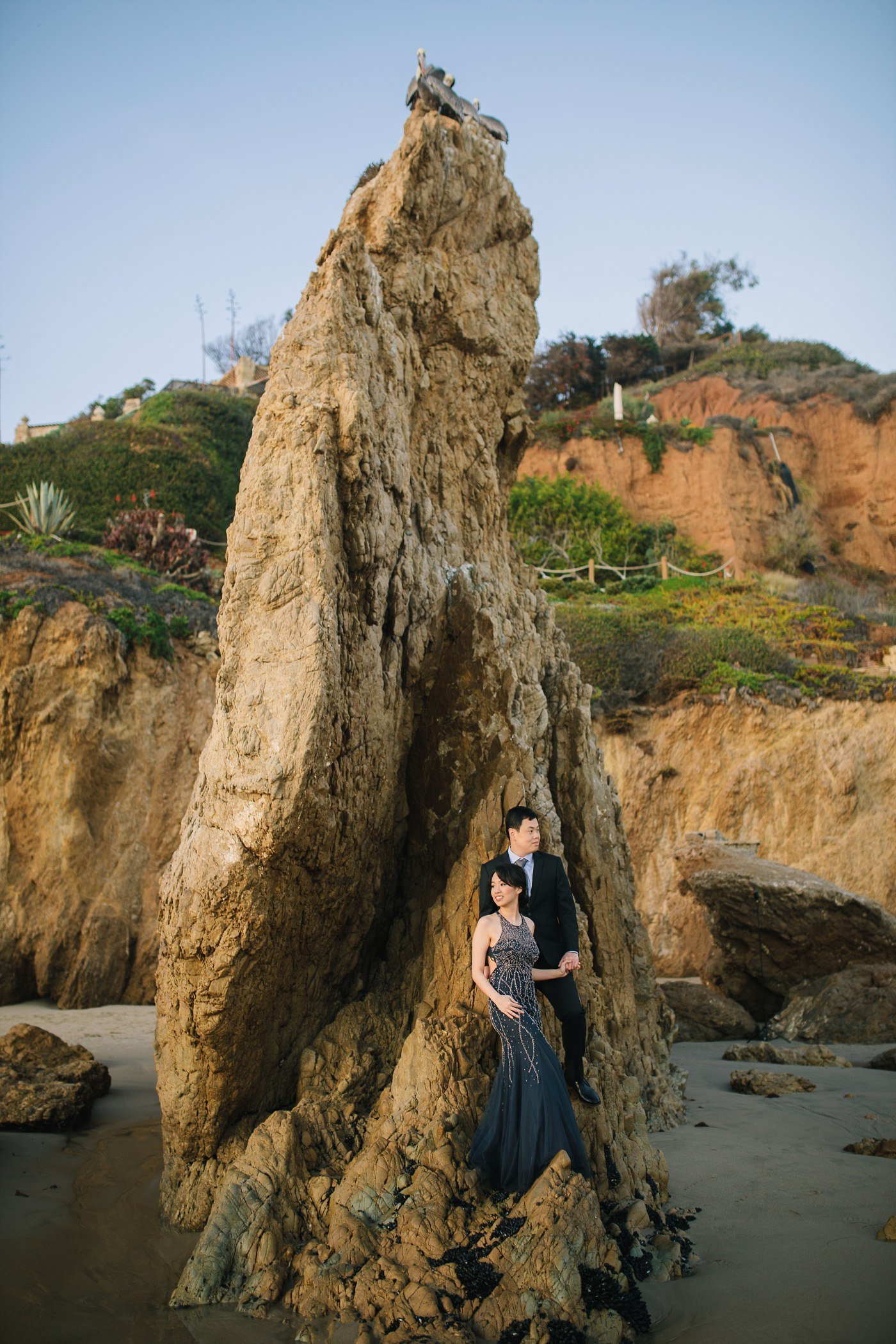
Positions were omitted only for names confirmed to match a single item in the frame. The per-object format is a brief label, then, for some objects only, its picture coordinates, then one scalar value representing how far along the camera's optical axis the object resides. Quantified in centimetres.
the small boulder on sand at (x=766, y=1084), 720
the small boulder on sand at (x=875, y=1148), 543
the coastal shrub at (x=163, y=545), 1664
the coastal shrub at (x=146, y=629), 1264
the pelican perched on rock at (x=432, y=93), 690
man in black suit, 480
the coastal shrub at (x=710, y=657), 1862
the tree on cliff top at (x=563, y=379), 3769
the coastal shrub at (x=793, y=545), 2892
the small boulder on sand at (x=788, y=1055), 841
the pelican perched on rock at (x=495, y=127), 743
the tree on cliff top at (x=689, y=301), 4609
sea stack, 404
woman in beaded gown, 425
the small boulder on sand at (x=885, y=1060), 805
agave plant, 1566
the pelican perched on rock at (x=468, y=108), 715
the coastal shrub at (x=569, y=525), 2764
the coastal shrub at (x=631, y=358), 3888
